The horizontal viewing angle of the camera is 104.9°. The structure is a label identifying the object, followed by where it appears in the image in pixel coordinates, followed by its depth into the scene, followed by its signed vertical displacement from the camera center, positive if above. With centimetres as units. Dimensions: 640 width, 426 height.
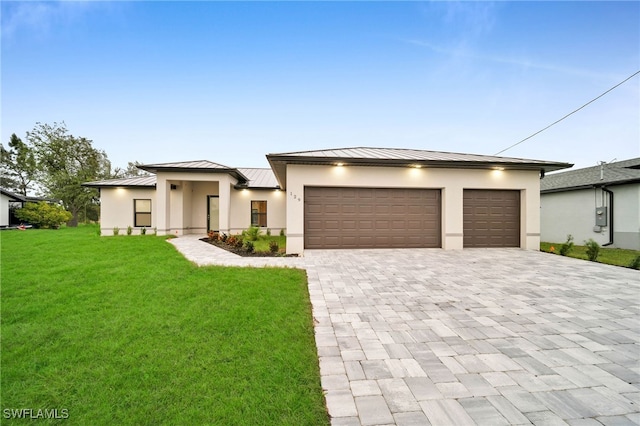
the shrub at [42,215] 1859 -29
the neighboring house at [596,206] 1127 +51
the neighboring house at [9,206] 1909 +43
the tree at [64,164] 2403 +496
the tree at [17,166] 2724 +512
